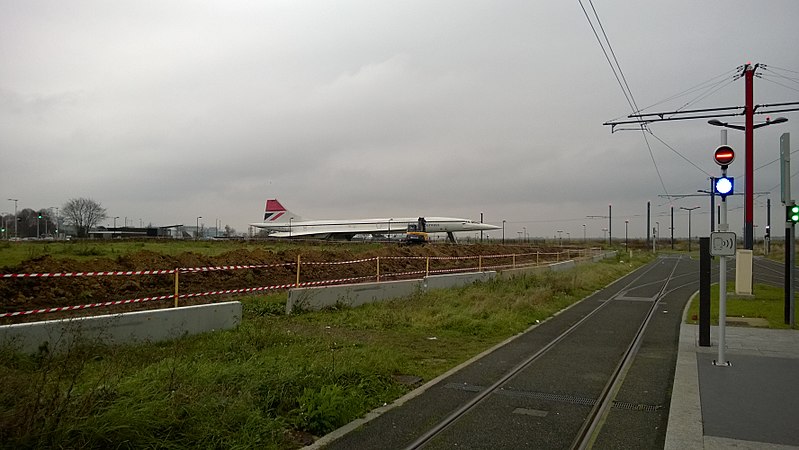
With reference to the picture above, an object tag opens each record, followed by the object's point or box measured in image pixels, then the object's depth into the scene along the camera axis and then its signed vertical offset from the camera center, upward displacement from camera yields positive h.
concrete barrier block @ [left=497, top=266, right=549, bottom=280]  24.20 -1.68
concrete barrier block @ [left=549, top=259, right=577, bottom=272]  31.39 -1.77
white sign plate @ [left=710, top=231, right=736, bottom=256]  8.68 -0.07
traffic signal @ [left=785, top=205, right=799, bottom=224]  12.27 +0.58
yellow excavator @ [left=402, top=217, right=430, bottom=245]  54.50 -0.18
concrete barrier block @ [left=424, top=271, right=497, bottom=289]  19.36 -1.70
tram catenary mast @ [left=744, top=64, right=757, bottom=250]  20.52 +3.84
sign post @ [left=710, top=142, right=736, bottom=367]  8.66 +0.03
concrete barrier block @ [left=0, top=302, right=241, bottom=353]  8.06 -1.61
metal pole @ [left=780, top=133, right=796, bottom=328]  12.06 -0.12
